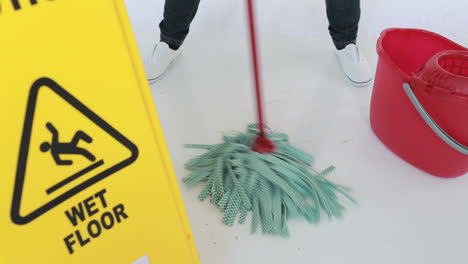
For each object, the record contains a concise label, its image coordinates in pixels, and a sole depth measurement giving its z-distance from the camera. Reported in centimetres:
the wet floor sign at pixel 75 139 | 47
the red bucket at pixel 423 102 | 96
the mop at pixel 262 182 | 99
